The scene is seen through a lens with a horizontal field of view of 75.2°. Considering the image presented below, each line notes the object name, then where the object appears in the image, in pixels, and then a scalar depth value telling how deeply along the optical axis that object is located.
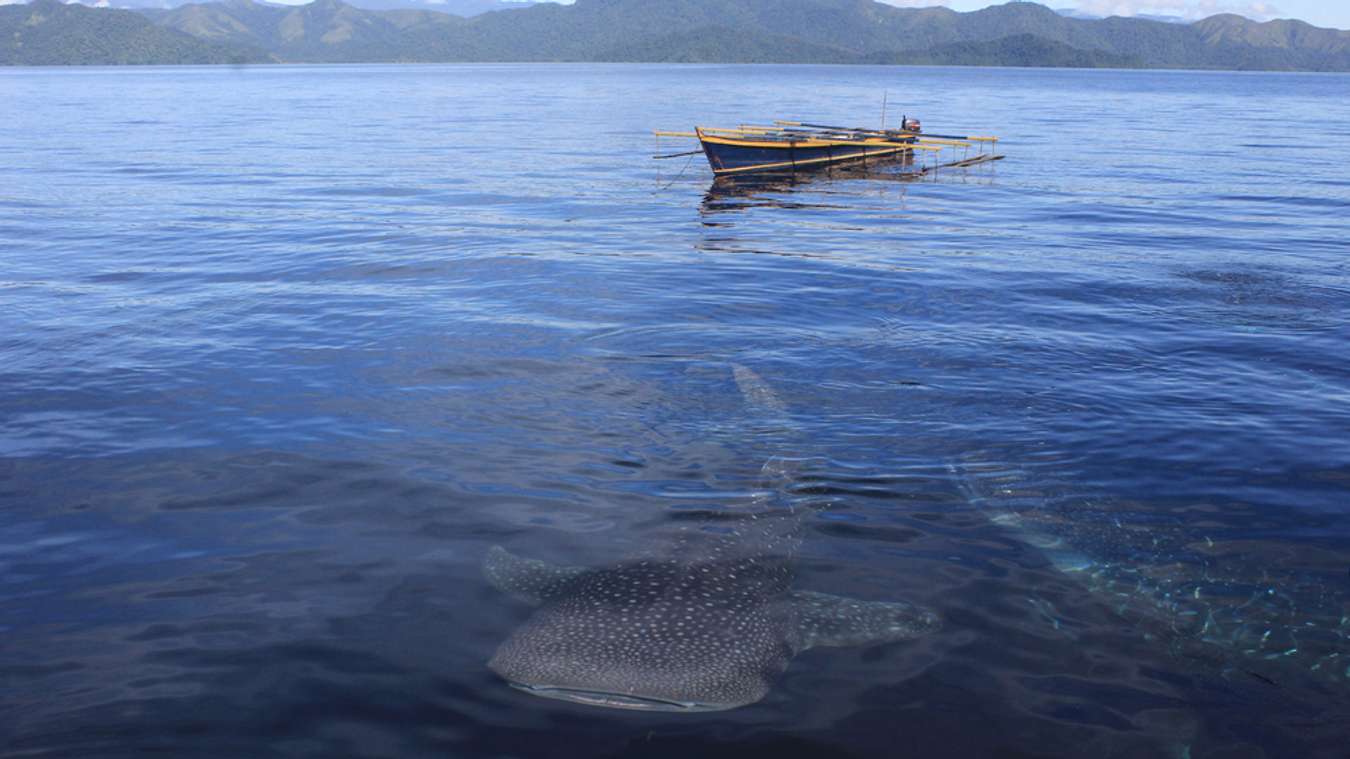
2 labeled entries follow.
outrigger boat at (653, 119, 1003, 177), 37.78
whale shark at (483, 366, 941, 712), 5.98
